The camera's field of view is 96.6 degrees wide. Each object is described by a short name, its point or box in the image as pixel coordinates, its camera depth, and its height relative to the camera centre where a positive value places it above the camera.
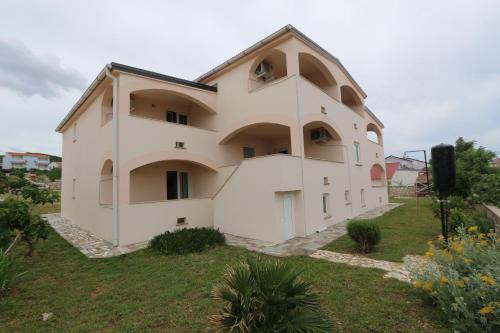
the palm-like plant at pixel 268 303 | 2.88 -1.61
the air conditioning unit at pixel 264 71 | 12.47 +6.43
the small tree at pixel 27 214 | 6.55 -0.59
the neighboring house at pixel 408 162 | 43.13 +3.10
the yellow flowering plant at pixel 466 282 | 3.00 -1.62
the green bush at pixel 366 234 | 7.31 -1.80
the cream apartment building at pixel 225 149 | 9.52 +2.06
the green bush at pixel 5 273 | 4.88 -1.79
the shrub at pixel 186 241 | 8.23 -2.10
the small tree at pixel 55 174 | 23.74 +1.96
